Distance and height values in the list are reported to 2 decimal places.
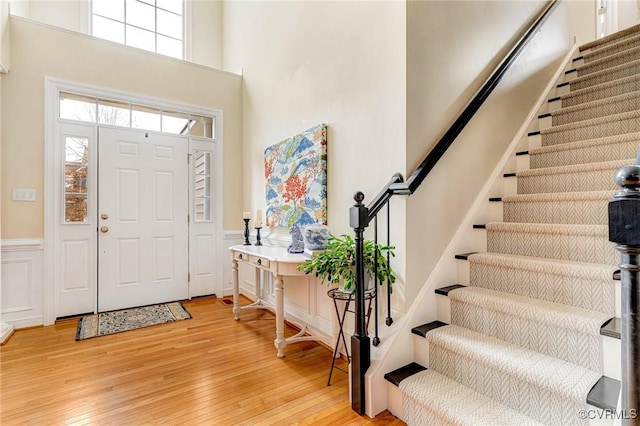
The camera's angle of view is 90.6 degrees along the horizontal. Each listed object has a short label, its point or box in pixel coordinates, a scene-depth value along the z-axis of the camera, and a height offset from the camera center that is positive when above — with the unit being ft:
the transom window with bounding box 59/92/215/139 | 10.86 +3.75
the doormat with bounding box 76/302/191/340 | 9.47 -3.41
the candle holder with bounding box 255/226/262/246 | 11.14 -0.76
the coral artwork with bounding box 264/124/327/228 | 8.53 +1.09
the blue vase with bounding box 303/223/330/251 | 7.53 -0.54
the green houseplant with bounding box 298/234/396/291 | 5.96 -0.94
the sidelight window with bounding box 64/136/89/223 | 10.60 +1.26
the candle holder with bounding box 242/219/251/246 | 11.40 -0.73
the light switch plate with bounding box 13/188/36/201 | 9.77 +0.68
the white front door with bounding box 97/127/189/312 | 11.20 -0.12
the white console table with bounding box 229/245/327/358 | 7.70 -1.34
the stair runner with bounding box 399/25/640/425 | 4.30 -1.48
